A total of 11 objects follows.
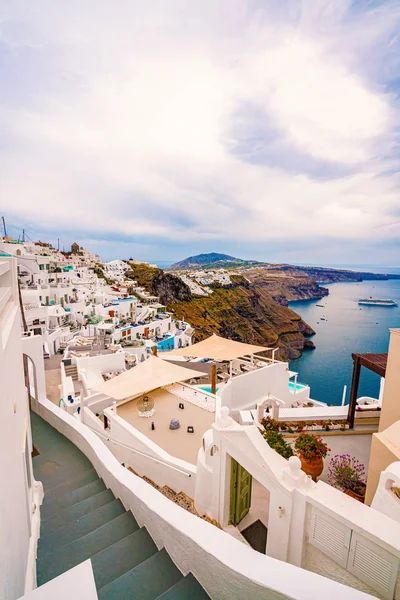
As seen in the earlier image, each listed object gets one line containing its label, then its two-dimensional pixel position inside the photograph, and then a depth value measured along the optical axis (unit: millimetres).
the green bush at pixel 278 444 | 5102
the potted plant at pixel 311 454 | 4691
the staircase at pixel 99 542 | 2502
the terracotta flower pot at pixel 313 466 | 4695
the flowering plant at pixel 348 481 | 4707
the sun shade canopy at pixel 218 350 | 11641
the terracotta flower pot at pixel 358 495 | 4646
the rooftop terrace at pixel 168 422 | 7633
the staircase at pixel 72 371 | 15159
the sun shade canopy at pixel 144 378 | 8586
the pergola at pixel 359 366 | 6292
